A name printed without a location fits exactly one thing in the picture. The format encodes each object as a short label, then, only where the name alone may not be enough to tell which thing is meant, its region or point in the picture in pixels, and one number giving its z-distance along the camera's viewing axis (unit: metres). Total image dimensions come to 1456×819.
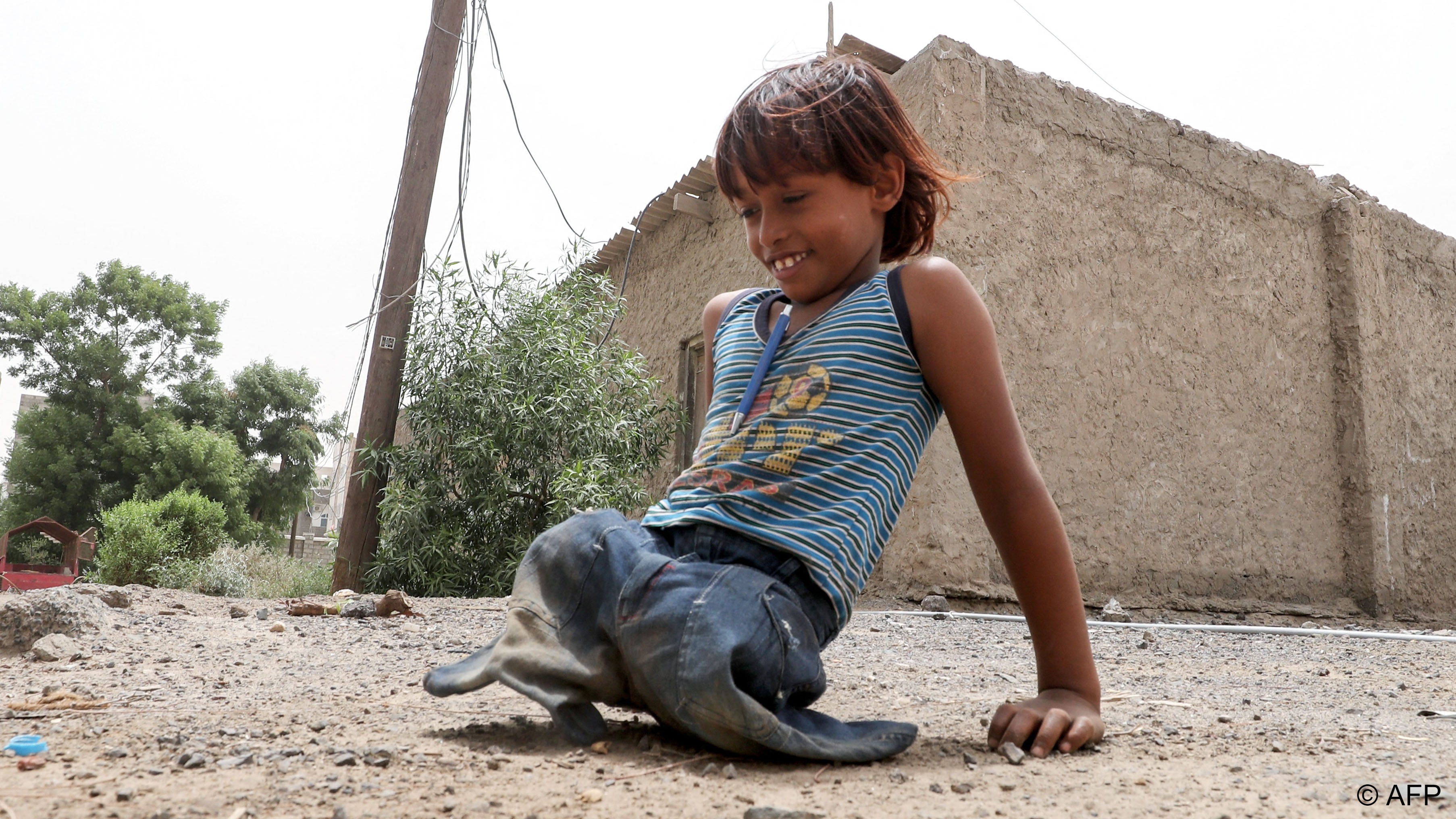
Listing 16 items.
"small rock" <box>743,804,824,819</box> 0.99
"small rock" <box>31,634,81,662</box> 2.32
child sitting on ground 1.25
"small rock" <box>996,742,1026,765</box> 1.28
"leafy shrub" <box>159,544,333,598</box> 6.18
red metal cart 9.70
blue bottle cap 1.26
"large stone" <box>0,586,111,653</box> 2.50
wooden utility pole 5.60
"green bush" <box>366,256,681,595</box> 5.41
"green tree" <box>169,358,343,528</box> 21.52
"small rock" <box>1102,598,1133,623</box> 4.71
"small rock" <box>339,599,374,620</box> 3.58
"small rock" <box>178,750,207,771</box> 1.19
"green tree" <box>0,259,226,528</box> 19.20
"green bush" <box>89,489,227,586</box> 8.02
